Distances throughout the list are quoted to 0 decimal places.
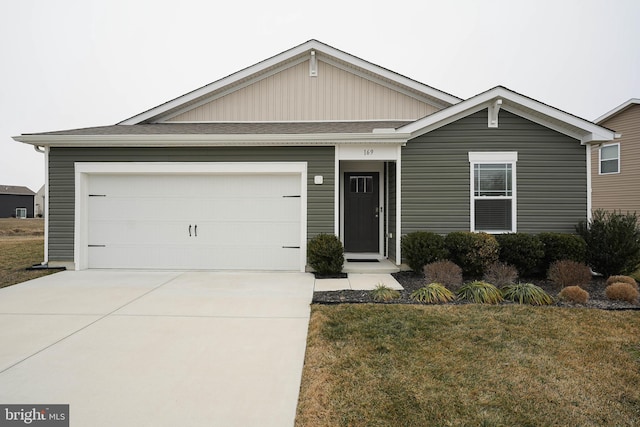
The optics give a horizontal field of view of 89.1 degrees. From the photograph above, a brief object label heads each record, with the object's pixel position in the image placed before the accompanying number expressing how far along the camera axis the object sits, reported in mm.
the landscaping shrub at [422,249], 6895
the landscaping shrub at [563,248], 6820
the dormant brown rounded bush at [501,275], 6043
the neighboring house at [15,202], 43156
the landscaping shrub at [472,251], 6750
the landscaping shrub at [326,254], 7164
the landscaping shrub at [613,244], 6742
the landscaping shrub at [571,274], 6078
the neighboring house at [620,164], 13594
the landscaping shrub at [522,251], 6754
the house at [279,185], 7613
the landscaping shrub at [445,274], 6098
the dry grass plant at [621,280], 6116
